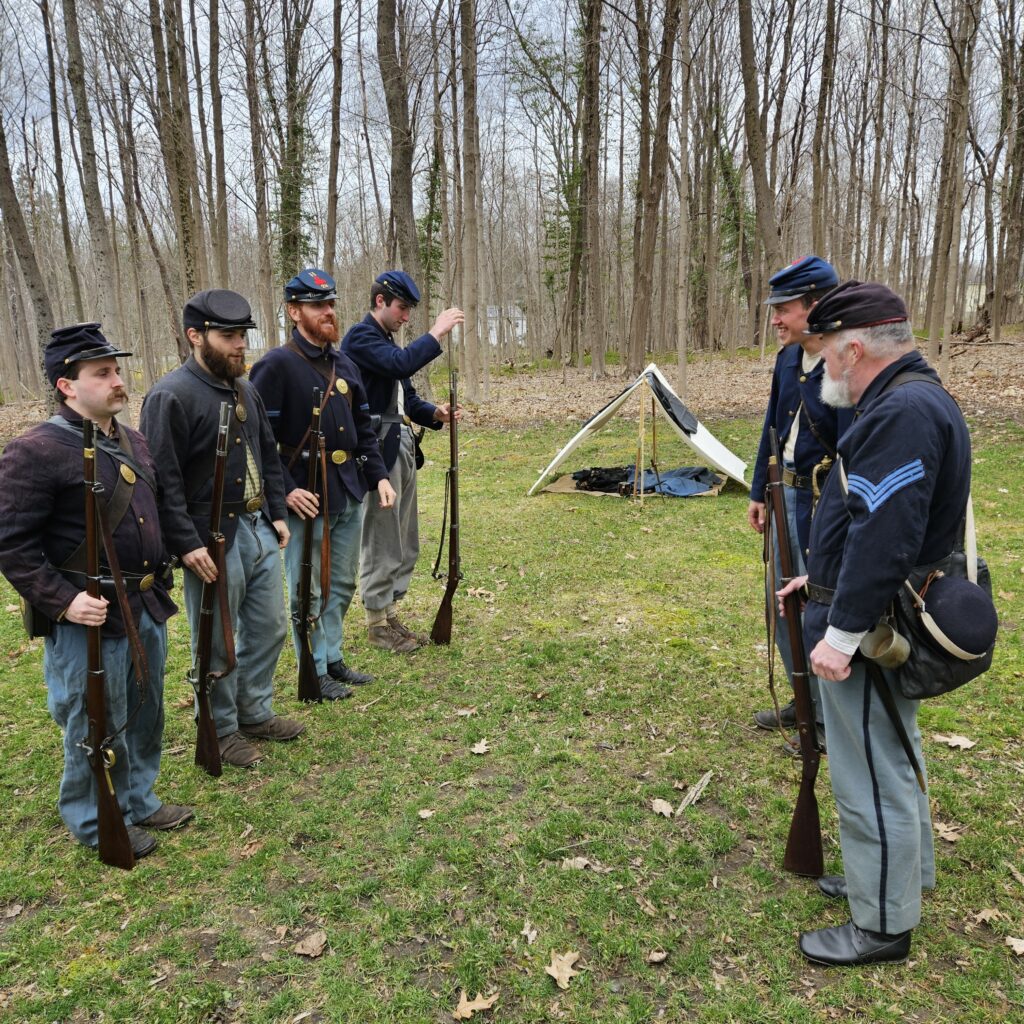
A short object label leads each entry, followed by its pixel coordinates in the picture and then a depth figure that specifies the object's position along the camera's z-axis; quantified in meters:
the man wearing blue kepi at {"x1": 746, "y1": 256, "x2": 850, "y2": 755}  3.65
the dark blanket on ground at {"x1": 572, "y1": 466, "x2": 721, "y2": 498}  9.98
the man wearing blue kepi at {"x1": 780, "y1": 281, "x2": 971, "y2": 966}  2.25
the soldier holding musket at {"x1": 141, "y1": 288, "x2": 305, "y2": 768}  3.49
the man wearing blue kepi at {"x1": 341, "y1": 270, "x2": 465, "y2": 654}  4.93
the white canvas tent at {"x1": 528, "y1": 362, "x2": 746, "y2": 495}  9.64
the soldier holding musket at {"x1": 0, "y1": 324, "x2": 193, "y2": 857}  2.85
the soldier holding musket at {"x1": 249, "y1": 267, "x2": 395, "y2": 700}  4.39
